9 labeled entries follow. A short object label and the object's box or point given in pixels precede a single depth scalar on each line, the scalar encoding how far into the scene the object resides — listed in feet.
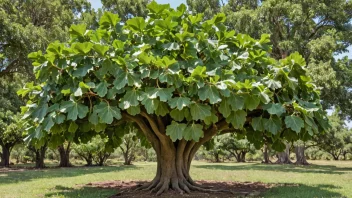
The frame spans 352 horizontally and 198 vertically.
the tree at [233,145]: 114.93
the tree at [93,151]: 82.58
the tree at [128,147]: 91.30
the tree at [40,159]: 80.29
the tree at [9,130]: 73.97
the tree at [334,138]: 105.45
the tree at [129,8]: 80.57
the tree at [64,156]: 83.41
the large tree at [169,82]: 20.52
